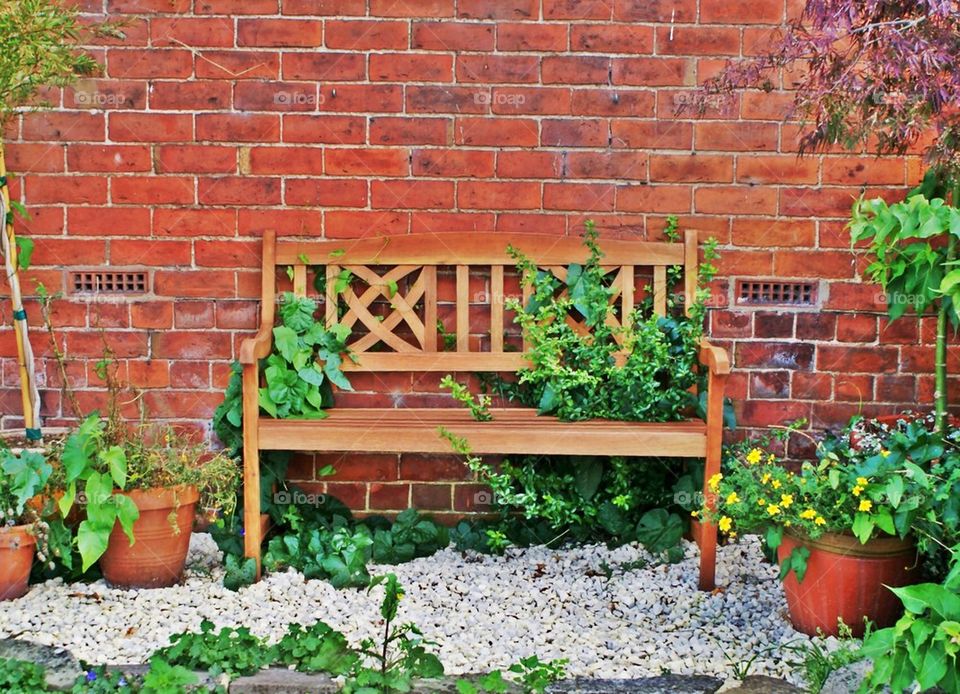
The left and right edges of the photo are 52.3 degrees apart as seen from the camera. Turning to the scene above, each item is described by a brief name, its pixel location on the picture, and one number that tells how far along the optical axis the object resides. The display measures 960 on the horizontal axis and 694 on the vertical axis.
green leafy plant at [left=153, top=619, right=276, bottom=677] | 2.54
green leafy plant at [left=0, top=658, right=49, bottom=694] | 2.43
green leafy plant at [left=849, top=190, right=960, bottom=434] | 2.46
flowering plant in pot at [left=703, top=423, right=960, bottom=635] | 2.59
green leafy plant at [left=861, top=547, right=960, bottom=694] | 2.08
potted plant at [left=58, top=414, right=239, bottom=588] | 3.04
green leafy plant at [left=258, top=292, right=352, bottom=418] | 3.45
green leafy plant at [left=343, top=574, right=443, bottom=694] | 2.42
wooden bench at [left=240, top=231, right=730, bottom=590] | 3.62
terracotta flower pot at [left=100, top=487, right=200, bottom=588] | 3.14
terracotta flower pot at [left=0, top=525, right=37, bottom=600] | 3.06
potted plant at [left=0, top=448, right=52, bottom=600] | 3.02
